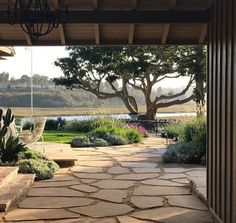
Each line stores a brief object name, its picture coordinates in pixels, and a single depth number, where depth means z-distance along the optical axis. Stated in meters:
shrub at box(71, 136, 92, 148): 13.50
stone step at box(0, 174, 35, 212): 5.77
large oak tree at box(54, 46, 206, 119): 20.66
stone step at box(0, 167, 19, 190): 6.74
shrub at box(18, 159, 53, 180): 8.00
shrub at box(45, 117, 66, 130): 21.01
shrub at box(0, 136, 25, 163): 8.55
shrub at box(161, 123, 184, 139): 14.15
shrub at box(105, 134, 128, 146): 14.00
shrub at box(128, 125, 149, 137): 16.22
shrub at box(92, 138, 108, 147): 13.63
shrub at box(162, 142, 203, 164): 9.85
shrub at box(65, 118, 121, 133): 16.71
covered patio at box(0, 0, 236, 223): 4.46
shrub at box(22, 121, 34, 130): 18.56
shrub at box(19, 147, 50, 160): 8.91
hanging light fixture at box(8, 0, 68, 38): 4.42
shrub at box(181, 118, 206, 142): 10.95
